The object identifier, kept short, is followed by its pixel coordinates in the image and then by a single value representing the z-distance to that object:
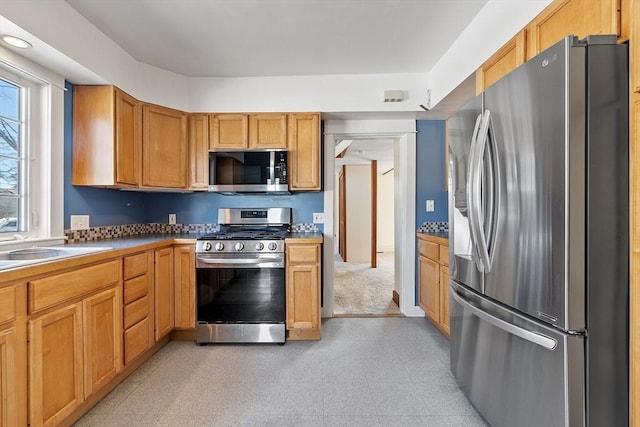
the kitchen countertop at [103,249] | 1.33
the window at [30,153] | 1.94
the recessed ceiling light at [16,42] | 1.71
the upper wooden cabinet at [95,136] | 2.37
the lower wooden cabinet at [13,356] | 1.26
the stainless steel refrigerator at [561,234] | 1.07
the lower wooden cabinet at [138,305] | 2.07
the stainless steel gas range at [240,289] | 2.62
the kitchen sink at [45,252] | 1.74
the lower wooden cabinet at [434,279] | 2.54
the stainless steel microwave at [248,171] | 2.85
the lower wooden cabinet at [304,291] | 2.67
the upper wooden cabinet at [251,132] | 2.96
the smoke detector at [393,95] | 2.90
